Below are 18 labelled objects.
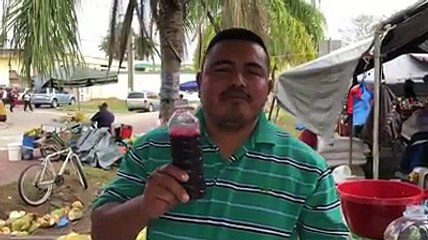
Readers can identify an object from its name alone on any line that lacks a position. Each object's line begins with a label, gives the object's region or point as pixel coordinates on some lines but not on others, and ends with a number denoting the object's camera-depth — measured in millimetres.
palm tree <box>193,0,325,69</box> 10789
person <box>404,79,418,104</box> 7613
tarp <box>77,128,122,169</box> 11344
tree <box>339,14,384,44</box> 18919
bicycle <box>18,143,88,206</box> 8520
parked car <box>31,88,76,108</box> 28781
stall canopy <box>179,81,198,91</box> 18742
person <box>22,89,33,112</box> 26859
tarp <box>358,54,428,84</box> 7961
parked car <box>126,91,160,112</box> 27784
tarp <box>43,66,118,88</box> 12919
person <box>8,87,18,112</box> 26850
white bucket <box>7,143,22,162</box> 12266
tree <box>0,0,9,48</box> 4141
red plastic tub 2414
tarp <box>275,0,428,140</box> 4461
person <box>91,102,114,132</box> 12555
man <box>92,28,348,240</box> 1206
